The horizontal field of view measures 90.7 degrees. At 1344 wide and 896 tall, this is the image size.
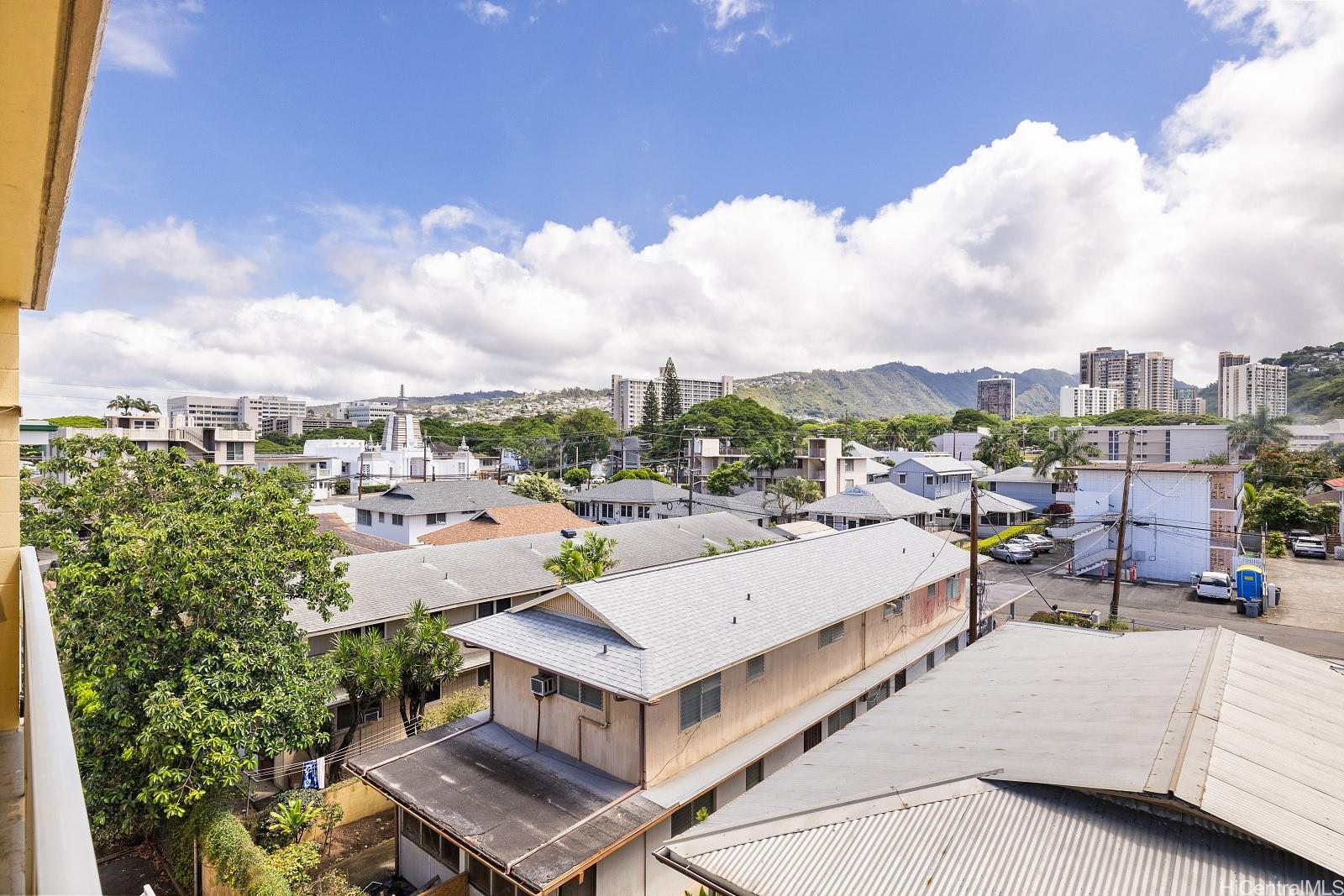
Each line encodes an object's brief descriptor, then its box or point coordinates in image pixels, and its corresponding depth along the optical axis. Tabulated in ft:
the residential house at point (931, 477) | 192.13
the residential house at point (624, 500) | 157.89
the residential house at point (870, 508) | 144.66
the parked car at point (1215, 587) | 96.22
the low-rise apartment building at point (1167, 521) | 106.32
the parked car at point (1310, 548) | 125.80
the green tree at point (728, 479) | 187.11
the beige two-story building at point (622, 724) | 34.88
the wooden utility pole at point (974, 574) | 63.21
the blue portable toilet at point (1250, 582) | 90.38
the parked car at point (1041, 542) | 134.62
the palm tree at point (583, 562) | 63.62
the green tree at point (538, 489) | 167.53
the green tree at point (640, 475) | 195.37
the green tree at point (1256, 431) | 214.48
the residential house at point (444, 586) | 56.34
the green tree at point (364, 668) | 49.11
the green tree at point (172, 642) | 37.14
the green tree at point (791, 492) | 158.81
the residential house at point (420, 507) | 123.44
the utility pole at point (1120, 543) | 79.51
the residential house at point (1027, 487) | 179.01
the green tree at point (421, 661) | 52.21
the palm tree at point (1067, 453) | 172.96
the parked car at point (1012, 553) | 123.03
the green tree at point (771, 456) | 181.88
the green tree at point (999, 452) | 223.51
